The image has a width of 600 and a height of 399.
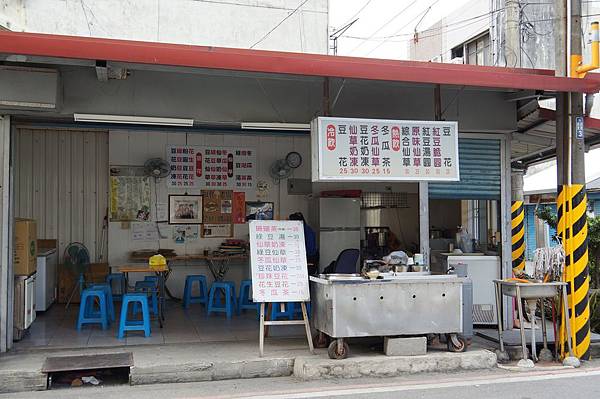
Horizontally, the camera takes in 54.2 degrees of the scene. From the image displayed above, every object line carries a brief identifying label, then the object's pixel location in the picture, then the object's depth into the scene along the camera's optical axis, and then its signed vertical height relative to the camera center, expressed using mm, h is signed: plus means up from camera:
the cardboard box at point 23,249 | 7590 -410
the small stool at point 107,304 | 8750 -1314
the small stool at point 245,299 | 9945 -1426
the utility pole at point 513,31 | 12477 +3964
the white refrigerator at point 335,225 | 11133 -182
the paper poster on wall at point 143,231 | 10953 -270
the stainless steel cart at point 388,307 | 6730 -1077
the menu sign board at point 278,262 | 7051 -558
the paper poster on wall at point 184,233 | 11148 -315
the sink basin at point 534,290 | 7043 -907
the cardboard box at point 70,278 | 10680 -1115
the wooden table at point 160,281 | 8359 -1024
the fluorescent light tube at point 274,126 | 7743 +1207
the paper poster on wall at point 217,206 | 11242 +199
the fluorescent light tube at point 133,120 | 7172 +1215
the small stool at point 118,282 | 10075 -1136
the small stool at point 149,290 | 9109 -1156
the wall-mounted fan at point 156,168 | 10695 +895
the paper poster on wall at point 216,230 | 11273 -265
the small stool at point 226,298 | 9430 -1321
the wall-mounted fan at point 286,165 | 11367 +988
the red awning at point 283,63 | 5566 +1607
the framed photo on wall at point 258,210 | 11453 +120
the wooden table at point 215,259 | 10672 -787
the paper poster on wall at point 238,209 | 11391 +141
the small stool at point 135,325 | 7672 -1323
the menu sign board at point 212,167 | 11070 +944
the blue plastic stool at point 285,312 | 8906 -1463
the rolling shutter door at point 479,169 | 8641 +682
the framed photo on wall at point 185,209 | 11102 +143
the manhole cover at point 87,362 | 6232 -1589
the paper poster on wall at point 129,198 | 10836 +349
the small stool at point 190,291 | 10320 -1336
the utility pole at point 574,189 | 7266 +320
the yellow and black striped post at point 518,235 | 10508 -365
